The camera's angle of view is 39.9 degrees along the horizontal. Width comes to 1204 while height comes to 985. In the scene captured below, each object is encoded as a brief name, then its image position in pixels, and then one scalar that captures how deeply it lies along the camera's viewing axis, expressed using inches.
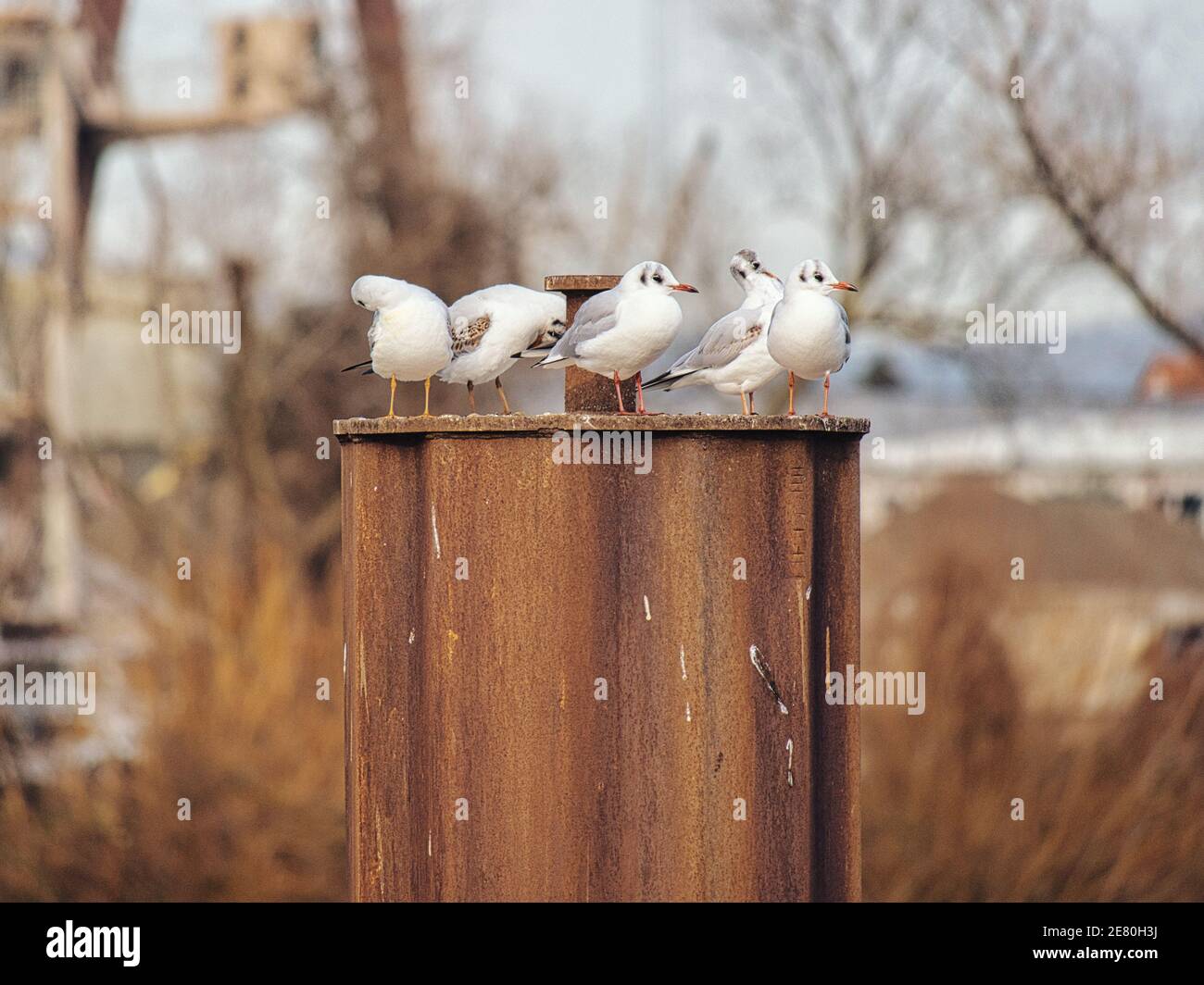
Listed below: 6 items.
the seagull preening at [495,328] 187.2
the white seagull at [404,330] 180.7
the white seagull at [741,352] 185.2
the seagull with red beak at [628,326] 172.9
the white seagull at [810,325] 172.7
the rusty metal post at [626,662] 165.5
